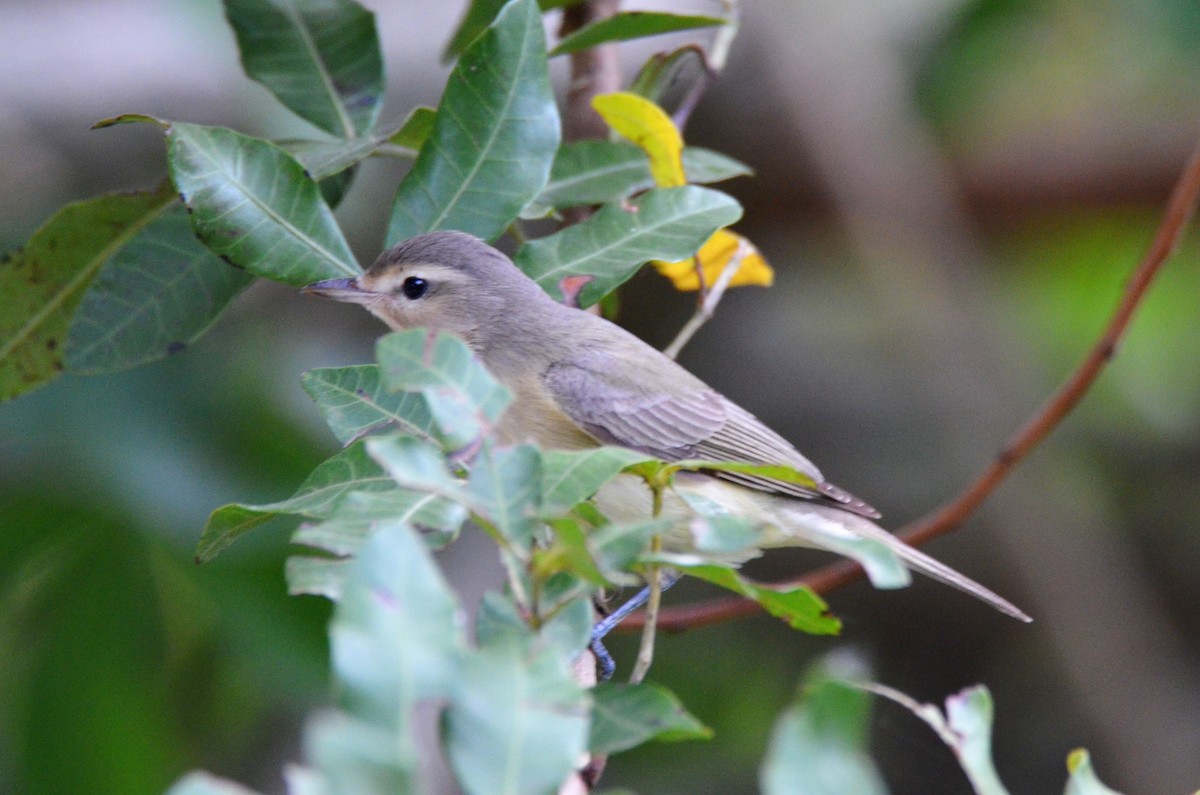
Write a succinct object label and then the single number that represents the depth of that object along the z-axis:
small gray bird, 5.86
